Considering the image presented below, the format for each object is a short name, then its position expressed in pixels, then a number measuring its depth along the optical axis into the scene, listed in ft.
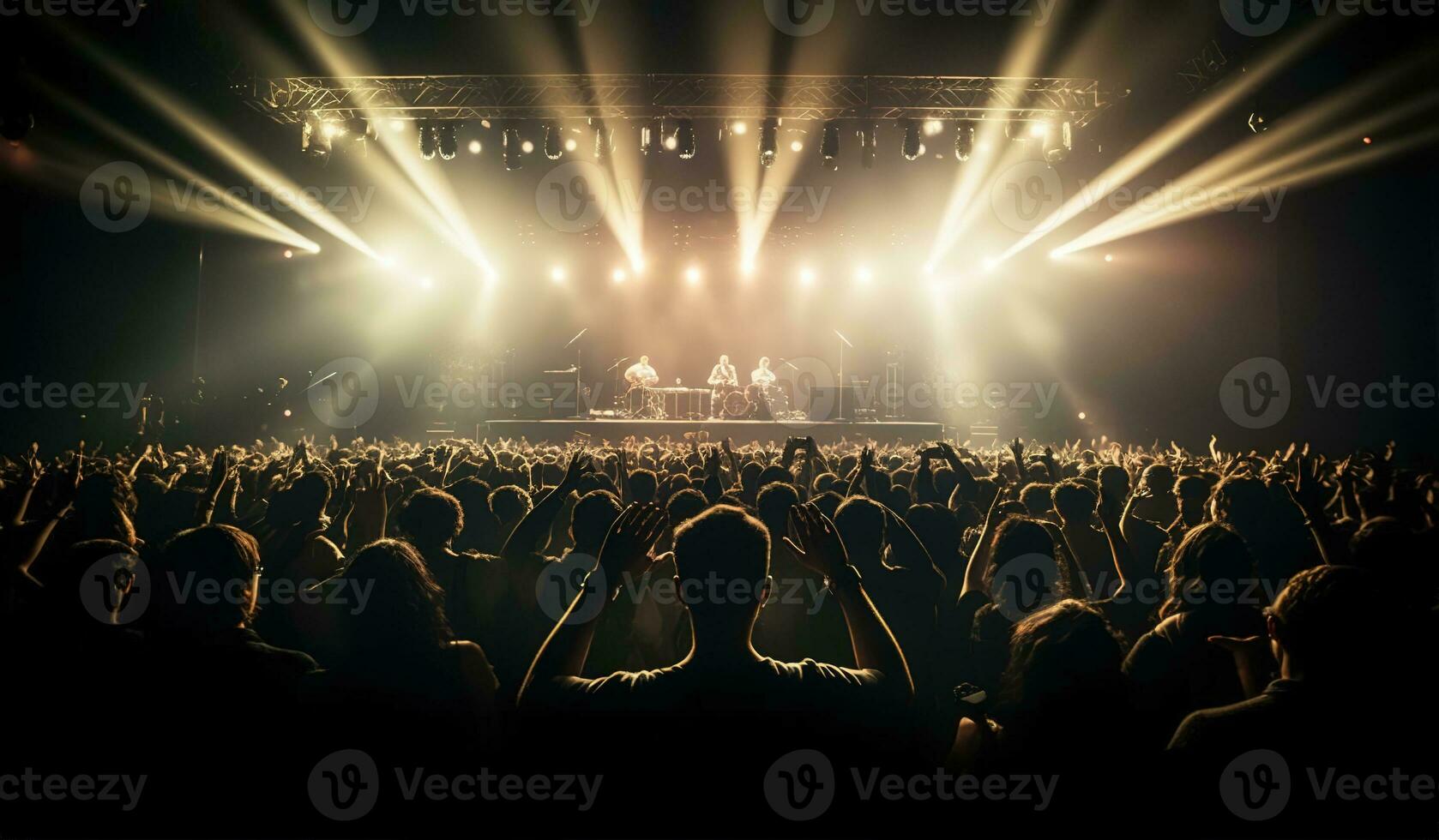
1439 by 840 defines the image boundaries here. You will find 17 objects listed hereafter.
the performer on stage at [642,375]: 61.05
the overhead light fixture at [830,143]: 38.22
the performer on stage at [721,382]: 60.34
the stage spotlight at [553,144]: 40.37
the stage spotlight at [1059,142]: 38.27
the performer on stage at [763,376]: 59.26
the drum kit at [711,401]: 58.23
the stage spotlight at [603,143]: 40.81
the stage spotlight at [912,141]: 39.27
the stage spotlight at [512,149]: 41.19
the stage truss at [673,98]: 35.58
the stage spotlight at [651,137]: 40.47
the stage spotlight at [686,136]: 38.14
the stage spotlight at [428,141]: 39.78
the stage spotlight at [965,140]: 39.17
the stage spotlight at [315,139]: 38.91
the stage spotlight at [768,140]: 38.91
